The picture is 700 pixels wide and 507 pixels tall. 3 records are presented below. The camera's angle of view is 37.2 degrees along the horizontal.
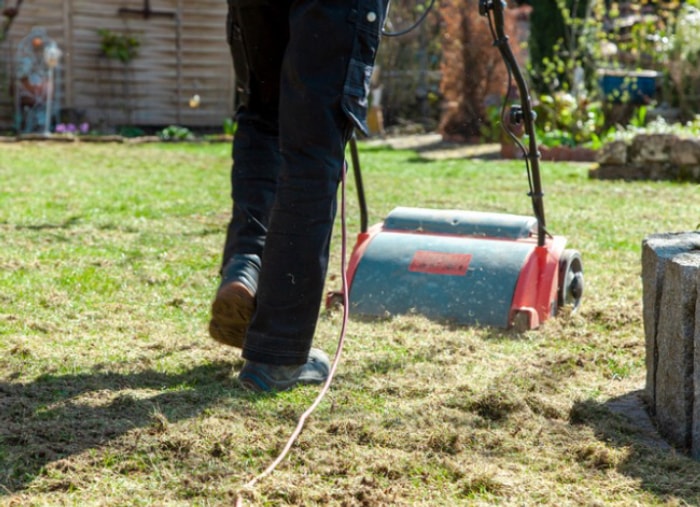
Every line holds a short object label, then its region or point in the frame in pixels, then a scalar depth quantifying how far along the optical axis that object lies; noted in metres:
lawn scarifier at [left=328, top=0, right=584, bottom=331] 3.25
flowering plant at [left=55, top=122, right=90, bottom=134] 13.00
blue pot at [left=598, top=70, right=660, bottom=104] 12.12
